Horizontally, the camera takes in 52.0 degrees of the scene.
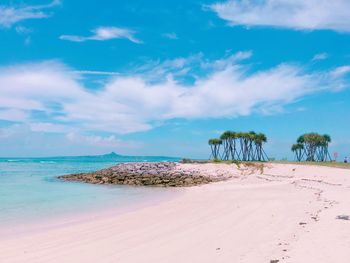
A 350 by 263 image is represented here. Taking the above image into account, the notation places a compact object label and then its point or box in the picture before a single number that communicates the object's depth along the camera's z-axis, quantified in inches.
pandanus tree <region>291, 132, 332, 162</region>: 2930.6
